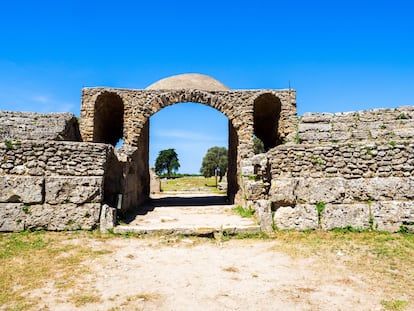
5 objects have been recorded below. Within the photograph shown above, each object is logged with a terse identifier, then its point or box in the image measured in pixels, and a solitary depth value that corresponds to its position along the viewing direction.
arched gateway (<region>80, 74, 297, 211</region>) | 12.48
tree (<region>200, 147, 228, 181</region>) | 53.34
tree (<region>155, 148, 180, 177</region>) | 62.41
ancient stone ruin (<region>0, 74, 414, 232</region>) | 6.71
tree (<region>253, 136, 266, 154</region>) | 37.60
